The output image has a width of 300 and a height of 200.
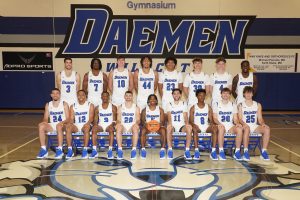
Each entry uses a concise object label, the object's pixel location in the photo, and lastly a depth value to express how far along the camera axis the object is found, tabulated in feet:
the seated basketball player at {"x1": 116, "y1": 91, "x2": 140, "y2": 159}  16.84
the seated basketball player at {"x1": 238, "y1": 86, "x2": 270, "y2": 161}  16.46
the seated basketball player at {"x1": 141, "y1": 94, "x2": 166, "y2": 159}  16.55
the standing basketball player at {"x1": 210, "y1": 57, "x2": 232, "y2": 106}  18.34
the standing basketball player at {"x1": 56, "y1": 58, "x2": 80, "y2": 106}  18.74
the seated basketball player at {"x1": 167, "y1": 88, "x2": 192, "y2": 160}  16.83
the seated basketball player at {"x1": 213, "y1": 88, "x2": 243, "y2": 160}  16.58
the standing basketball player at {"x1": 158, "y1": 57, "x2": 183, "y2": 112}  18.51
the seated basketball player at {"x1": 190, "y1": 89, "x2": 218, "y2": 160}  16.69
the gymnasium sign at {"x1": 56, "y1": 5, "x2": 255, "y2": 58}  30.01
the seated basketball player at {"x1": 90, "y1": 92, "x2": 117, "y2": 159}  16.83
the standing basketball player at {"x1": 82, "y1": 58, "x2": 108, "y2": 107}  18.66
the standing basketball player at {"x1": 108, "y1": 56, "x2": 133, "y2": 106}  18.71
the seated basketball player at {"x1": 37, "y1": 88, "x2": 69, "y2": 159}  16.26
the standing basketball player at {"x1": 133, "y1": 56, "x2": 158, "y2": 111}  18.53
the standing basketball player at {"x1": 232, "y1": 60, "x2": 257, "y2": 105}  18.51
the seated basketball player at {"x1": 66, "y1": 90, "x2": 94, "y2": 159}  16.83
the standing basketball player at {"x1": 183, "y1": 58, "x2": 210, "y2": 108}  18.33
